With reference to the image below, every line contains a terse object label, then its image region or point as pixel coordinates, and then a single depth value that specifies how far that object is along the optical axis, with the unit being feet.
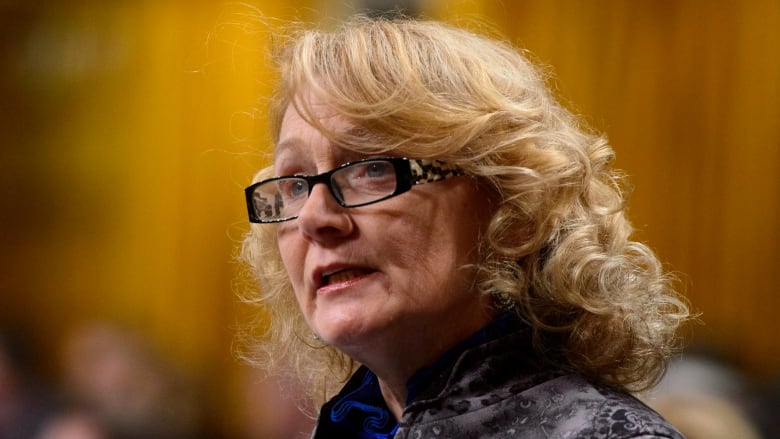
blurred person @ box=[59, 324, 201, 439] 19.04
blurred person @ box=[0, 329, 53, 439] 18.72
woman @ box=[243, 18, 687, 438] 8.46
